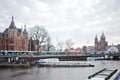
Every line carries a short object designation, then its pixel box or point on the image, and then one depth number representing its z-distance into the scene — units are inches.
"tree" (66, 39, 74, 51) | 2927.4
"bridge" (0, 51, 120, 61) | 1626.0
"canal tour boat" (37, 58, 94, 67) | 1504.5
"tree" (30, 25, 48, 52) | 1965.2
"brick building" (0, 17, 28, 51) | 2014.8
